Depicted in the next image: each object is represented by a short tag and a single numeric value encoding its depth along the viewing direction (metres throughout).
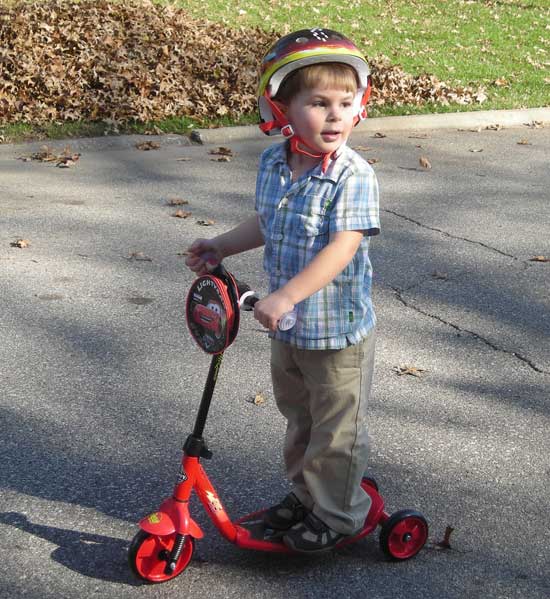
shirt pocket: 2.75
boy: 2.68
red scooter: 2.70
